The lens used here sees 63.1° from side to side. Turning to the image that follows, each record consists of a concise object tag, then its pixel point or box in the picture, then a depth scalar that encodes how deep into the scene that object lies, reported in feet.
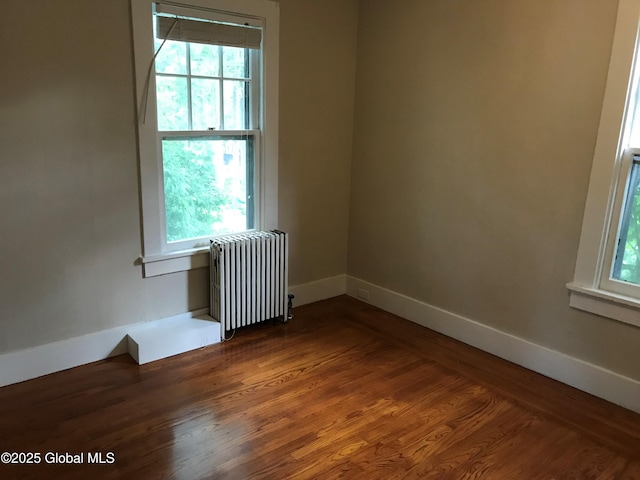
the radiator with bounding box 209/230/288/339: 11.16
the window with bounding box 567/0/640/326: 8.50
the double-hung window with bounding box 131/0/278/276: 10.02
